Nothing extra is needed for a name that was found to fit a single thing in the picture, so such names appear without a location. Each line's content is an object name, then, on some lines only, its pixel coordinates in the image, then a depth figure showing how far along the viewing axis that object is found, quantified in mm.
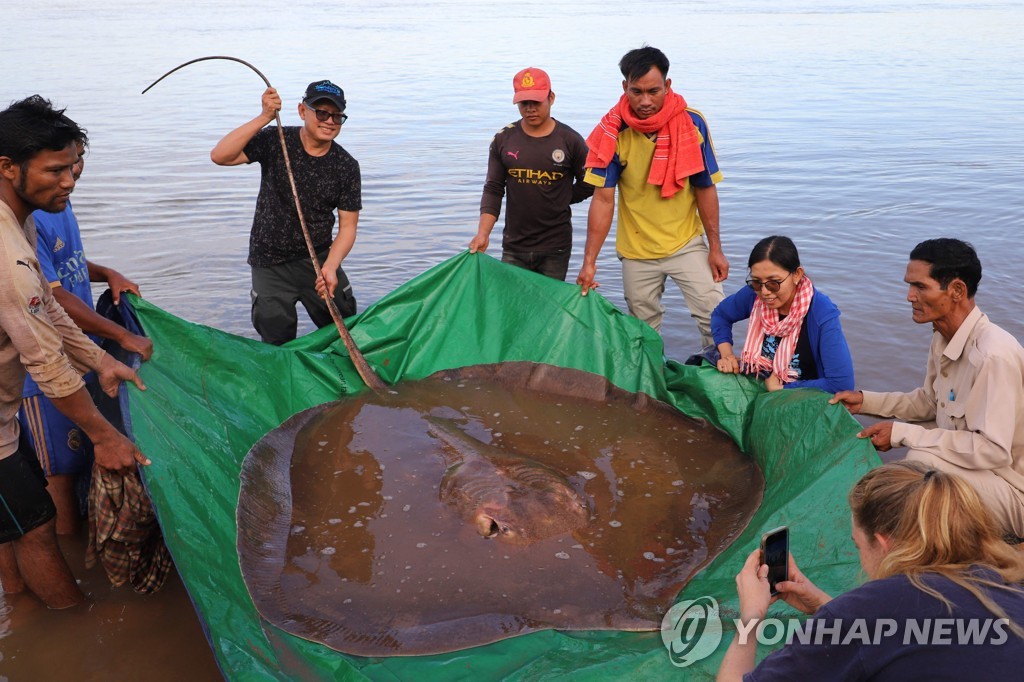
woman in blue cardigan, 3977
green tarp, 2574
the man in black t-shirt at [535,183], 5152
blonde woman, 1628
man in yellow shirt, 4664
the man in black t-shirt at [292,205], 4680
